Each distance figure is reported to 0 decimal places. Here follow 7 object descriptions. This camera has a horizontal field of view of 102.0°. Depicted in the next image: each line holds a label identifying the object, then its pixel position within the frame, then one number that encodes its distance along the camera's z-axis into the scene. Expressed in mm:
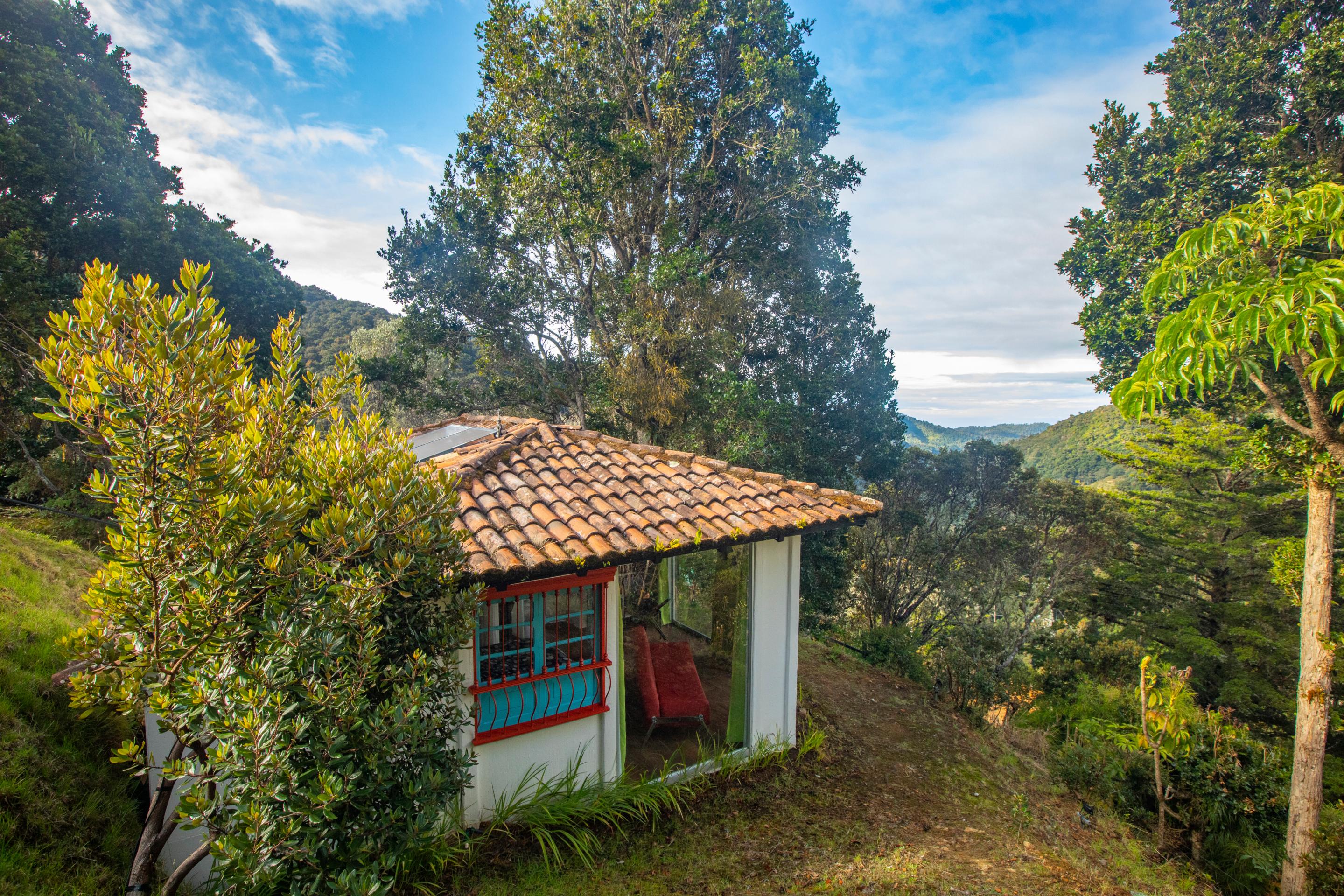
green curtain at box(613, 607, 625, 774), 5922
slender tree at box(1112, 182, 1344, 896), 5059
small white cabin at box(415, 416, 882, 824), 5113
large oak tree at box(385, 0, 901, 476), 12852
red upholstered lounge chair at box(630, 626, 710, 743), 7281
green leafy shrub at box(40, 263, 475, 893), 2734
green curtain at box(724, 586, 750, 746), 7055
